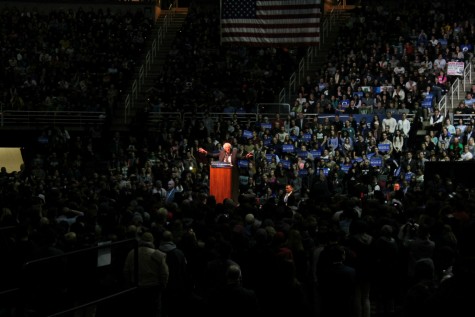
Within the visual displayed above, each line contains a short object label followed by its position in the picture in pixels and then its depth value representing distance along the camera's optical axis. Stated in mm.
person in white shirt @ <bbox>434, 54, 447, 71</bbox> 31438
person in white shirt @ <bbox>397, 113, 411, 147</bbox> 28125
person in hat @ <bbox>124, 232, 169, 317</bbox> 11289
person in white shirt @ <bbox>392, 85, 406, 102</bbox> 30102
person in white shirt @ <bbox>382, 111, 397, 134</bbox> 28109
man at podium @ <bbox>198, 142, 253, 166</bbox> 21641
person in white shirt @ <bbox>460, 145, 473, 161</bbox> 26031
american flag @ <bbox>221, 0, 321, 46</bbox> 28156
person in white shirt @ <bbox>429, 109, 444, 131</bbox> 28109
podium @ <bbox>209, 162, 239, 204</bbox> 21344
